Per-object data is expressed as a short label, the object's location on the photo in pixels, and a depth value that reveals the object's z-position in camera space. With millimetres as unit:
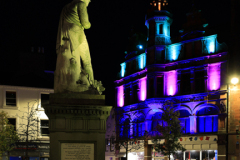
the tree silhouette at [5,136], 32719
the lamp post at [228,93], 41062
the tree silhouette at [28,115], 42506
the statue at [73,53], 12602
